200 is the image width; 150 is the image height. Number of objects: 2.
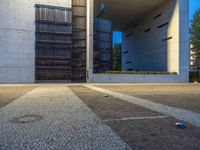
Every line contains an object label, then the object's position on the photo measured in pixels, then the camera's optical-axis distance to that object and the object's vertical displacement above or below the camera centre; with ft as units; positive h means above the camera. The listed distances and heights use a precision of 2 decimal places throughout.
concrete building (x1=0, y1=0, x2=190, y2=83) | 66.52 +17.14
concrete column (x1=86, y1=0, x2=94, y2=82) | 68.34 +14.65
